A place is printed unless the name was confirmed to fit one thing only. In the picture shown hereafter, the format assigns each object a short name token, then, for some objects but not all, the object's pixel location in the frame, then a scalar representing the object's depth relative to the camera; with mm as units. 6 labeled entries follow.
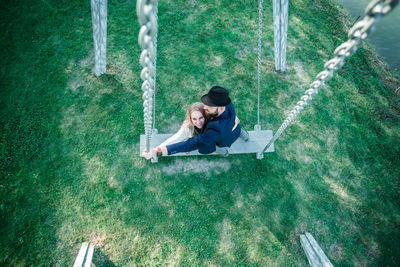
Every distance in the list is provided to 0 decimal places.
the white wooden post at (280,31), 4121
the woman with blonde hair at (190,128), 3072
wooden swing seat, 4215
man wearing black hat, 2840
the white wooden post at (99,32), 3751
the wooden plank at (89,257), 3362
